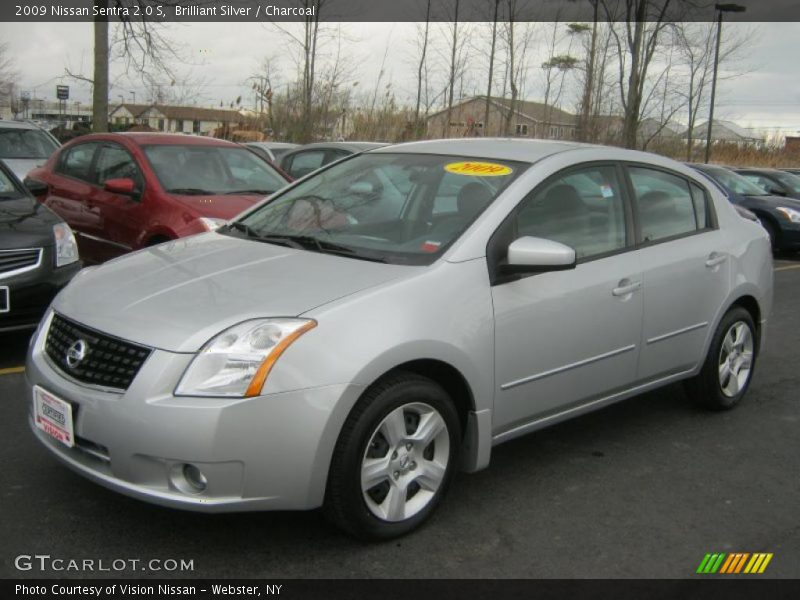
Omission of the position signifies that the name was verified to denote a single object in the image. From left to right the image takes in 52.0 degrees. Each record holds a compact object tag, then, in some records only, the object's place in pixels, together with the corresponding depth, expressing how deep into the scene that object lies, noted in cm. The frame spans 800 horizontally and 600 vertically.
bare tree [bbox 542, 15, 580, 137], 2229
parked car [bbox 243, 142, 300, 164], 1368
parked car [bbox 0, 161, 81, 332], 511
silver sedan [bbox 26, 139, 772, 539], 281
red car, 691
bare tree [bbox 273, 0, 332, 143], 1869
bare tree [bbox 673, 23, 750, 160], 2173
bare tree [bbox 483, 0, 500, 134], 2106
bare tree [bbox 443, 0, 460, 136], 2125
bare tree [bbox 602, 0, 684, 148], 1880
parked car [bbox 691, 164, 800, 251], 1298
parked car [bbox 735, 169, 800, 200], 1477
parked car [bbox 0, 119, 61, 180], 1155
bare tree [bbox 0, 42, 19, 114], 3262
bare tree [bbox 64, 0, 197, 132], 1451
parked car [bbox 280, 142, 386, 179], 1146
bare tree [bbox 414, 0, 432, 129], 2082
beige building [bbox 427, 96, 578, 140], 2244
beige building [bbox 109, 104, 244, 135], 2508
